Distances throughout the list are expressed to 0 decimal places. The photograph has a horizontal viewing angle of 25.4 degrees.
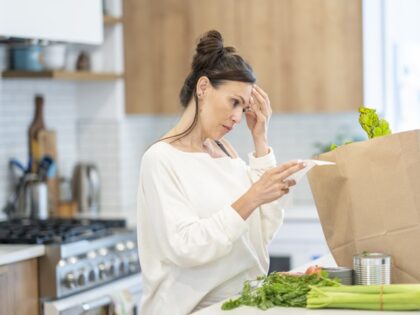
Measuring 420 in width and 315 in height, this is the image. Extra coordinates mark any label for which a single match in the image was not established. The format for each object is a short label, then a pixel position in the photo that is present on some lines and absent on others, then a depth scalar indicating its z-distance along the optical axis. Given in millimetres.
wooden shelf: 4895
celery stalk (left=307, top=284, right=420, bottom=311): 2312
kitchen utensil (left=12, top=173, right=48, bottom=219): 4949
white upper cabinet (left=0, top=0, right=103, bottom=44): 3889
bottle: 5203
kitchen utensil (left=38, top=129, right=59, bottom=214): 5254
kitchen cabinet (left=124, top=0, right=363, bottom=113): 5188
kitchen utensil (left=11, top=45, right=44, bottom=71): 4973
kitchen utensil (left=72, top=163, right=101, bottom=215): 5492
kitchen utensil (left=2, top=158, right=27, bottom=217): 4953
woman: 2648
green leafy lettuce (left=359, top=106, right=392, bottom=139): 2684
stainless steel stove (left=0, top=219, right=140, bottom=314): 4043
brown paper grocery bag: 2543
